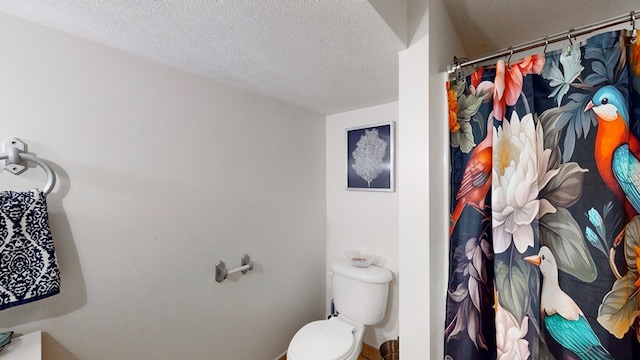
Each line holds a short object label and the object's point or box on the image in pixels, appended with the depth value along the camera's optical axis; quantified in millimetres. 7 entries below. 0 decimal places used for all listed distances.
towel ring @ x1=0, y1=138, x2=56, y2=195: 841
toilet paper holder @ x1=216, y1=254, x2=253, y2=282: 1447
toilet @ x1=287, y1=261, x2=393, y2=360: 1457
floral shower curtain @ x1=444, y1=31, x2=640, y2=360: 722
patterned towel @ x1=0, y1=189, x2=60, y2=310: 804
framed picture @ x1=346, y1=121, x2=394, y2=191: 1849
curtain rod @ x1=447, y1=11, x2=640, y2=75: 733
